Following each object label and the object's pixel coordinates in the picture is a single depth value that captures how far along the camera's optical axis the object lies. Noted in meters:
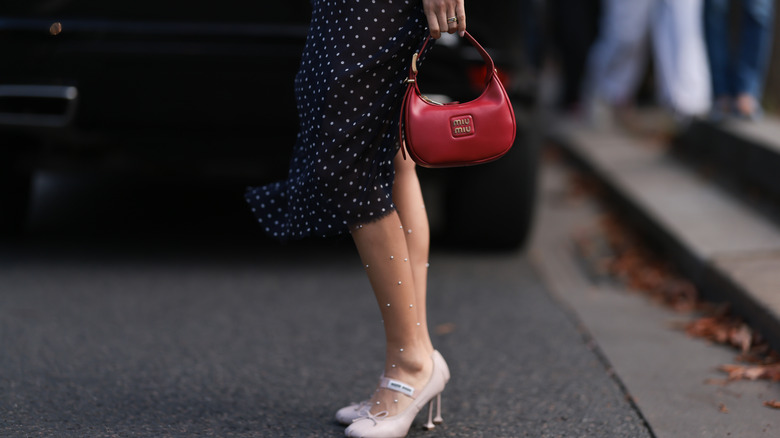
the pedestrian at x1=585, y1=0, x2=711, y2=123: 11.55
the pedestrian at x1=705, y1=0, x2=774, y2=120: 8.85
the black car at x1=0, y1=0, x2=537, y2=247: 6.69
